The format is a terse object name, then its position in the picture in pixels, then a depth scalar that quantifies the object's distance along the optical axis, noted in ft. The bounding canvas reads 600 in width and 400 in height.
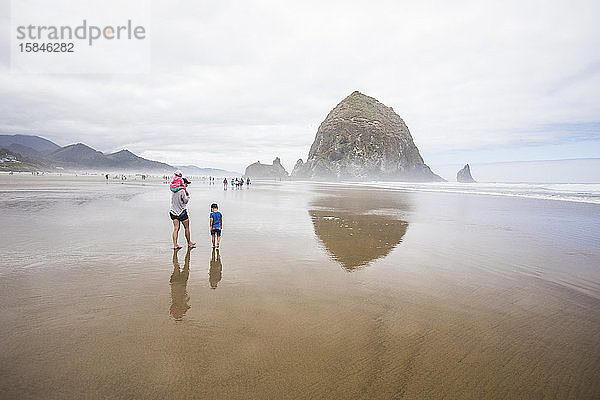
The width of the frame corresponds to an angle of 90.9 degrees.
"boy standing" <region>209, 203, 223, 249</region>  27.50
